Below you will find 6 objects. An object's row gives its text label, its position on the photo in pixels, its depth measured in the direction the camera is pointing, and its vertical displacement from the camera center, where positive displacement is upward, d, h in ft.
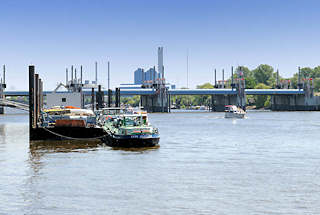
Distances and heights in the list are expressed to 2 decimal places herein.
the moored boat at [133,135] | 156.66 -9.80
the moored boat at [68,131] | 186.70 -10.23
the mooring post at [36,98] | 193.14 +1.17
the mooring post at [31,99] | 184.55 +0.77
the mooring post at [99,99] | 363.35 +1.48
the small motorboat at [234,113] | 461.78 -10.21
